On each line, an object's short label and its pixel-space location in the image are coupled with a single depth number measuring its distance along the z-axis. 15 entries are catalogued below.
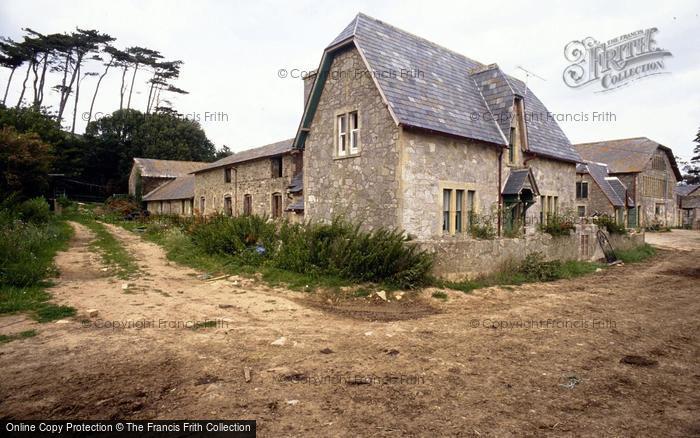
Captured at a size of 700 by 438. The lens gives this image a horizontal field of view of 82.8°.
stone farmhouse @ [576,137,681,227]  37.81
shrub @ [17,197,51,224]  19.34
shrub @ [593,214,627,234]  18.02
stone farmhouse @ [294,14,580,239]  12.66
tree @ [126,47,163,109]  57.06
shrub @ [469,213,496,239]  12.64
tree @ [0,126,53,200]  19.23
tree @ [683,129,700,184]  60.87
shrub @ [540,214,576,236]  14.83
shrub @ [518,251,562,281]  12.80
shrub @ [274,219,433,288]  10.26
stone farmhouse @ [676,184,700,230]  44.94
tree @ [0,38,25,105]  44.53
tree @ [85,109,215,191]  50.25
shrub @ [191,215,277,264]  13.31
